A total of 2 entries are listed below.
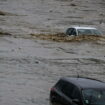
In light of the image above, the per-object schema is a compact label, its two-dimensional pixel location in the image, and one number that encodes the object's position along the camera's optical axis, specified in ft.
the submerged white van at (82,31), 114.62
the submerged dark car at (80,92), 50.06
